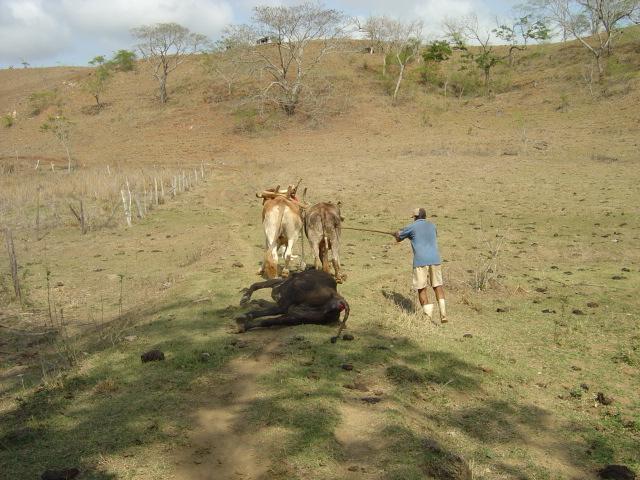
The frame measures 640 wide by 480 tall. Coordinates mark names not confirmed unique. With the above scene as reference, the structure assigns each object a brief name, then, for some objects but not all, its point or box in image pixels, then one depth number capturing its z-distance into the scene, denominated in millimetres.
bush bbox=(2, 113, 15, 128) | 48938
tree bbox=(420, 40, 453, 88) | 45781
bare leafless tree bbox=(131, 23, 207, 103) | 50594
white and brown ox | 9692
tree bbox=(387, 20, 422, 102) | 47694
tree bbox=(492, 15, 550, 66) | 47688
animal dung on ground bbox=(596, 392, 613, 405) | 5793
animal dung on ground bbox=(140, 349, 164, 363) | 5789
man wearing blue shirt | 8258
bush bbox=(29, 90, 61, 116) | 52094
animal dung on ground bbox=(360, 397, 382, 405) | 5015
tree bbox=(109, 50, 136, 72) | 56844
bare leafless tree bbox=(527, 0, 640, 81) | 40028
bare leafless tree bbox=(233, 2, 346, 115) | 39531
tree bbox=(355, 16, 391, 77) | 50906
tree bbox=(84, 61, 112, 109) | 50469
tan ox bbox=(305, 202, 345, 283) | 9609
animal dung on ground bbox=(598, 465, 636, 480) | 4383
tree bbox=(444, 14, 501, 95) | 43156
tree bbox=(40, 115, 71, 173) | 32912
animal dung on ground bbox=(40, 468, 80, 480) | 3759
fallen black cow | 6934
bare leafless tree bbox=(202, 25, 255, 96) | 39375
